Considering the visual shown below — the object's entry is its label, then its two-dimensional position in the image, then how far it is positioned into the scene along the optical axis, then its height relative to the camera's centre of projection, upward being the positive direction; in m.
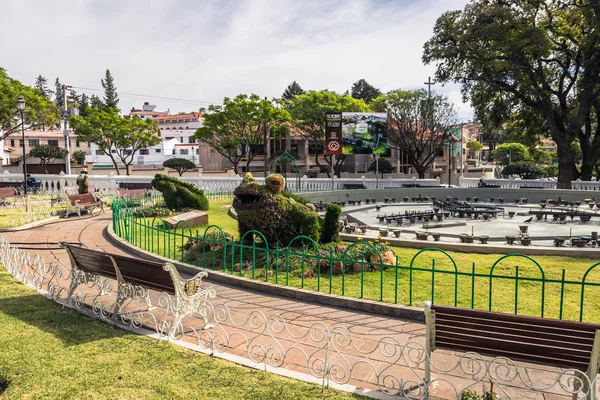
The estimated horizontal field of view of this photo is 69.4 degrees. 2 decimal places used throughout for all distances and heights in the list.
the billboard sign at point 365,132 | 38.12 +3.60
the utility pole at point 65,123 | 31.65 +3.53
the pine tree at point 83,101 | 91.41 +16.40
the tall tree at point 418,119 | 42.00 +5.17
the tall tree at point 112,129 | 41.47 +4.33
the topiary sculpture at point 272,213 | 9.68 -0.92
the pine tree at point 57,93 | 98.89 +19.65
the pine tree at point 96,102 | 88.46 +14.75
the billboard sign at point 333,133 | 25.98 +2.39
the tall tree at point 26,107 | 31.89 +5.18
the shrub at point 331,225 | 11.03 -1.35
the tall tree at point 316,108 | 44.44 +6.75
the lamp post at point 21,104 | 20.27 +3.32
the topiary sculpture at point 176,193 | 17.42 -0.82
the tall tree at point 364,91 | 81.62 +15.68
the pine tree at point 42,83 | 105.19 +22.22
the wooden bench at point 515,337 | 3.82 -1.54
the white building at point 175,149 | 60.22 +3.98
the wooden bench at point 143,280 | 5.79 -1.52
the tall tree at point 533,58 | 25.89 +7.26
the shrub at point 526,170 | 50.69 +0.18
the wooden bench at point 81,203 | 17.42 -1.21
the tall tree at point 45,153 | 53.74 +2.57
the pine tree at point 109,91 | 87.99 +17.00
